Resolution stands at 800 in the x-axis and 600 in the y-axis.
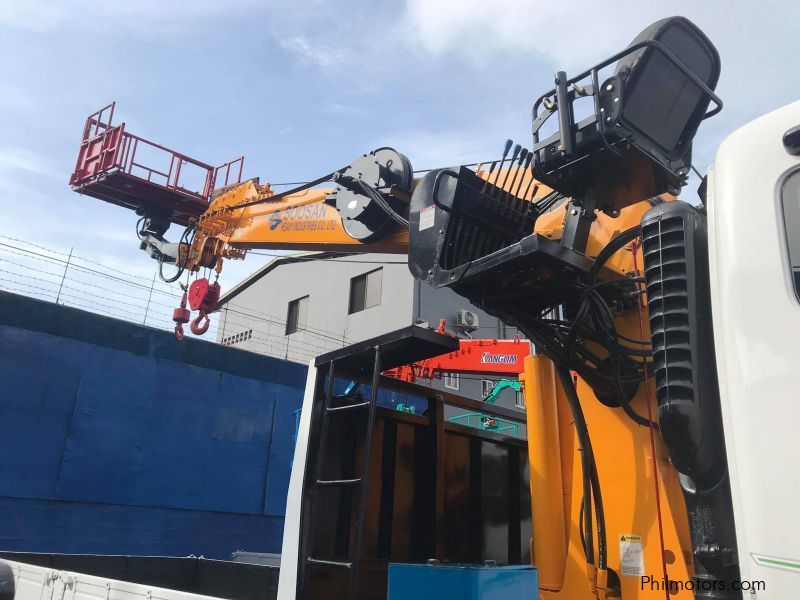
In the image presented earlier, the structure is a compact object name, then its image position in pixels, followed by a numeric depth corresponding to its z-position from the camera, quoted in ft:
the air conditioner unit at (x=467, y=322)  56.42
